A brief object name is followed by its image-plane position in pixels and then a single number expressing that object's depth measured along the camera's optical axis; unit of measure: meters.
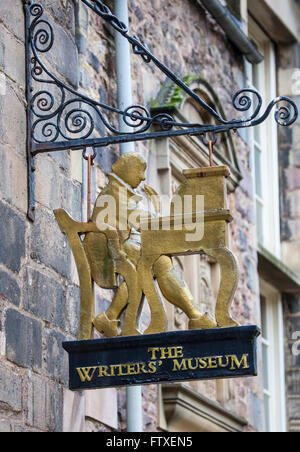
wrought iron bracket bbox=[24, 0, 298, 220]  5.92
